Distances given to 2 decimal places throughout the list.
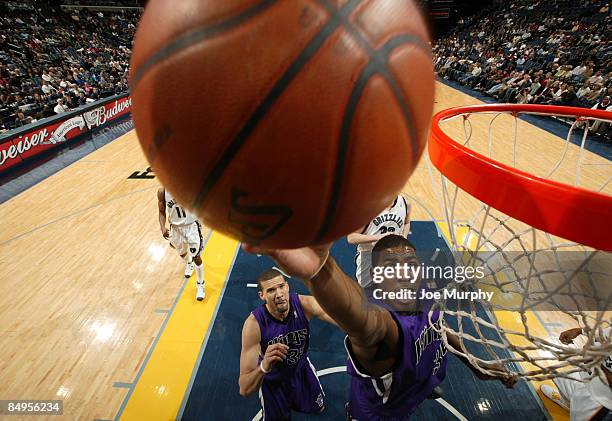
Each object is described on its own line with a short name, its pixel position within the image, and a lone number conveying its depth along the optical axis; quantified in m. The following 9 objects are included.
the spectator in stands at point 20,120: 7.70
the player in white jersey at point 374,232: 2.88
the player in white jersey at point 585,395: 2.24
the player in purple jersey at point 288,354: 2.24
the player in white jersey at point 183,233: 3.46
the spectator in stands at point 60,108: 8.50
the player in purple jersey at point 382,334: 1.10
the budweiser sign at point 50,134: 6.31
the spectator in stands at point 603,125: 8.01
